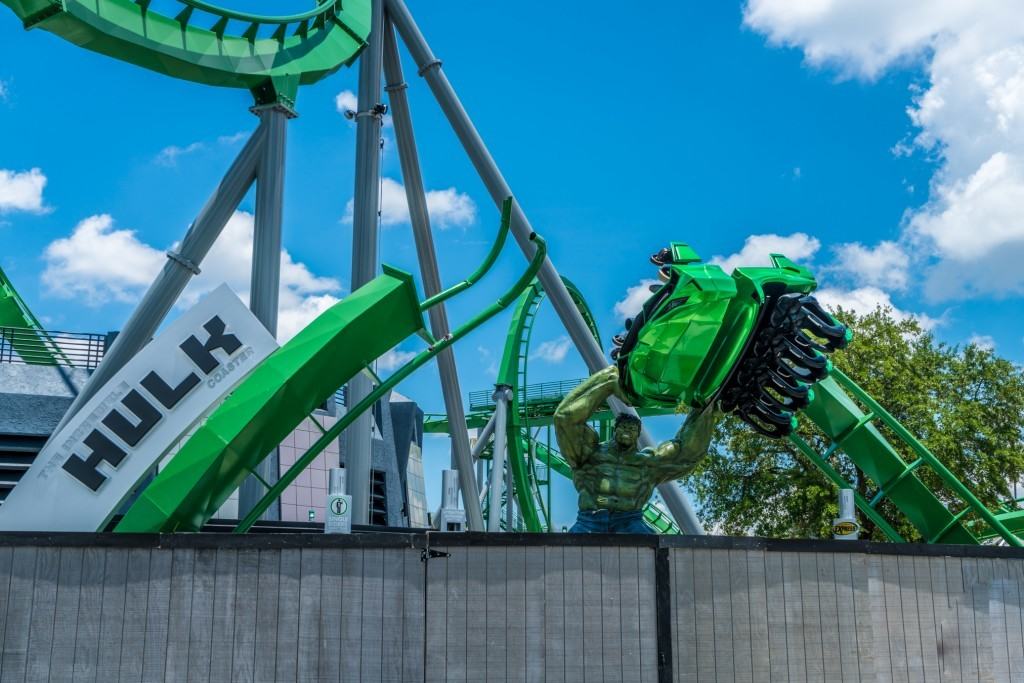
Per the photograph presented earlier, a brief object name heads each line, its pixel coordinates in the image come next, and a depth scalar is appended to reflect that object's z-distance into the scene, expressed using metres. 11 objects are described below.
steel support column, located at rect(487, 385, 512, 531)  19.65
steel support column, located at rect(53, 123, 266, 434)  13.99
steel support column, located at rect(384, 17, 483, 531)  17.88
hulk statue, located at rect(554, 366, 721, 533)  10.11
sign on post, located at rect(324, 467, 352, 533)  9.02
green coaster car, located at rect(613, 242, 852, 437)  9.95
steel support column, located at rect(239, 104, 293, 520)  13.96
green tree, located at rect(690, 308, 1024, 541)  23.41
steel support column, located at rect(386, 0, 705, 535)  17.98
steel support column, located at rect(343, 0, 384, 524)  15.23
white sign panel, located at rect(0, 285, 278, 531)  8.80
